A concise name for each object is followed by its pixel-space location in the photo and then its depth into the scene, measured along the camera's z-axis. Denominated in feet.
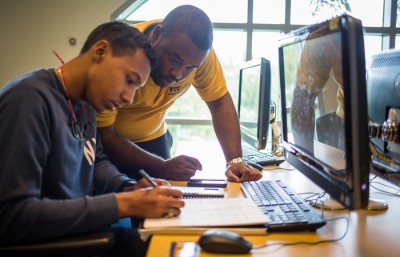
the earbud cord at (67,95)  3.22
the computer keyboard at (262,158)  5.78
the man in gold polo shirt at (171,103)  4.20
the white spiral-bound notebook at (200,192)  3.70
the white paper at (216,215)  2.88
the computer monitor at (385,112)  3.57
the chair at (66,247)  2.49
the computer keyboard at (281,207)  2.87
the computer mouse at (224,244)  2.47
